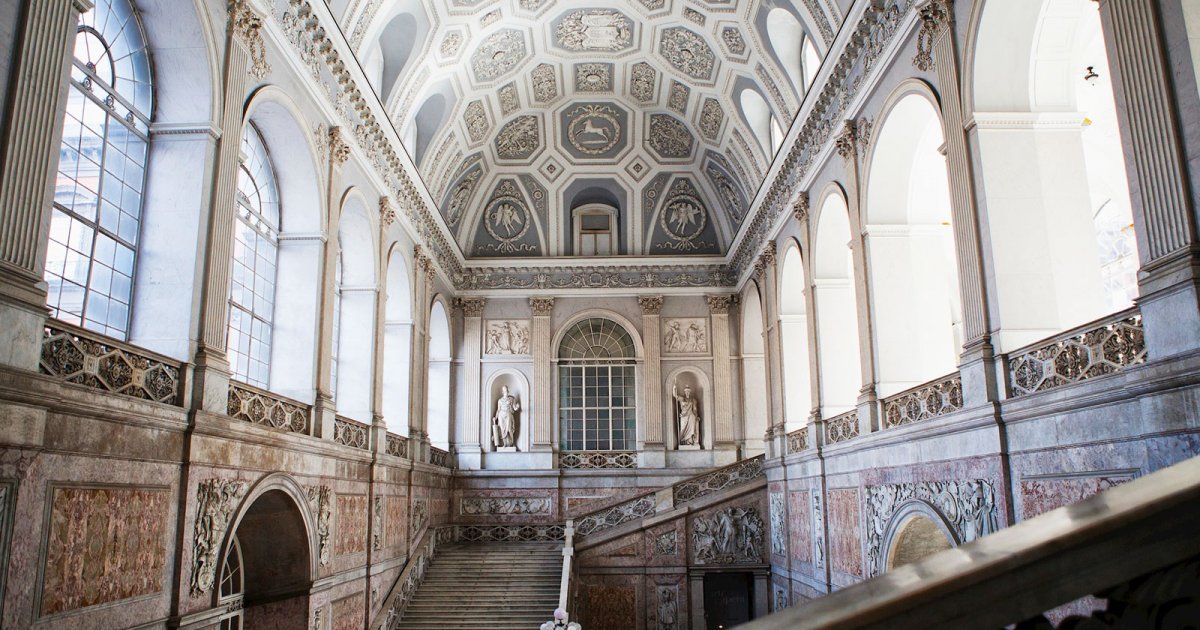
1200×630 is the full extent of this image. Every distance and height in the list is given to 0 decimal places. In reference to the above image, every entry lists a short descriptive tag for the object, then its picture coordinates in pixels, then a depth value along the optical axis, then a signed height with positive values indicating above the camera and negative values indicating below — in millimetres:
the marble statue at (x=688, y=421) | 24750 +2205
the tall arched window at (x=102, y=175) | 9055 +3581
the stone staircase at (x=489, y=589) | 17609 -1817
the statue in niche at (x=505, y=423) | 24469 +2213
